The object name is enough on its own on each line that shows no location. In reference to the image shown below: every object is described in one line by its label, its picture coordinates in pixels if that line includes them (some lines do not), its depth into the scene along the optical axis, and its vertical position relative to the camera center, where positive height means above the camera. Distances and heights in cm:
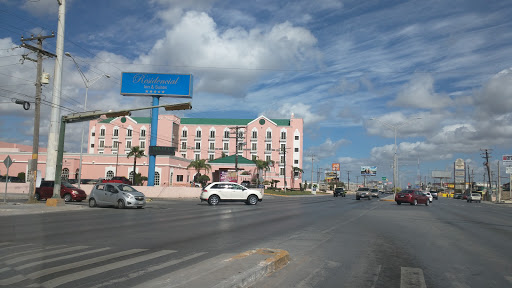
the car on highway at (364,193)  5519 -166
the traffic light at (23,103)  2400 +441
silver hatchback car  2417 -124
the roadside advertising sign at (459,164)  12862 +608
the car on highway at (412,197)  3983 -151
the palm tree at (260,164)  8539 +329
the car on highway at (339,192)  7438 -215
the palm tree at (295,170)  10281 +259
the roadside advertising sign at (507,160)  7036 +431
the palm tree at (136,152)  6358 +399
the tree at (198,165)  7575 +251
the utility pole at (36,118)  2522 +364
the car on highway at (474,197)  6744 -234
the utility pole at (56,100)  3878 +739
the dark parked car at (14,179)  5606 -66
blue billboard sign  4747 +1105
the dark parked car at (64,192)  3012 -126
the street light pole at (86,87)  3581 +939
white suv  3017 -112
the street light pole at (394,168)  5150 +176
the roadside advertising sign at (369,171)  14925 +393
